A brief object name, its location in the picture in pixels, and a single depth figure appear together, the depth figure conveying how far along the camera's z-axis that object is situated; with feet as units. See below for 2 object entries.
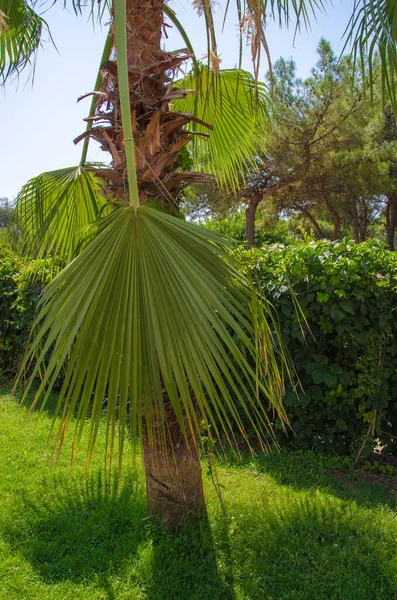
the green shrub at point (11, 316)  23.28
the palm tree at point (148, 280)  6.15
